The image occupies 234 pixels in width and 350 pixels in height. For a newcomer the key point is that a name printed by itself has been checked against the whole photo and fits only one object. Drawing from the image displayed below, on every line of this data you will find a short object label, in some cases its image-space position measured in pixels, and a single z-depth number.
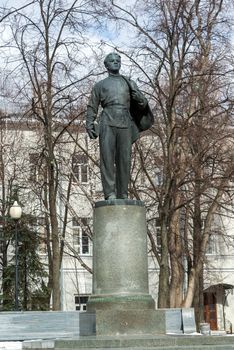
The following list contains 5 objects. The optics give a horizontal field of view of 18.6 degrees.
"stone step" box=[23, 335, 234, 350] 8.96
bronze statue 11.35
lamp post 20.27
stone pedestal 10.48
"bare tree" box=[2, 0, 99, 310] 20.38
